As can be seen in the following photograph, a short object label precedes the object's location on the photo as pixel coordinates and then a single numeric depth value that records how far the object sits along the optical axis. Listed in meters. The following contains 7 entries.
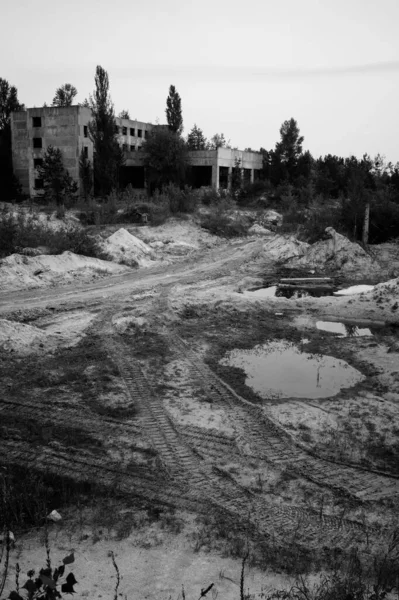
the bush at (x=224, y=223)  30.53
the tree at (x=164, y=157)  41.44
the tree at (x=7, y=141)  37.91
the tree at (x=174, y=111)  46.56
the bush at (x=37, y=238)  19.81
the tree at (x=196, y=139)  55.28
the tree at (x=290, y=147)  48.86
